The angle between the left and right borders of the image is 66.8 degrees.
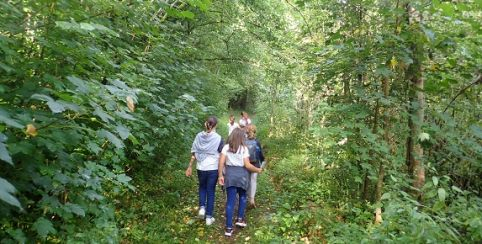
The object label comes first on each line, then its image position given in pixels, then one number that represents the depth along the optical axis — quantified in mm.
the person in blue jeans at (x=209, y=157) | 6852
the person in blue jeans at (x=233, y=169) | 6609
